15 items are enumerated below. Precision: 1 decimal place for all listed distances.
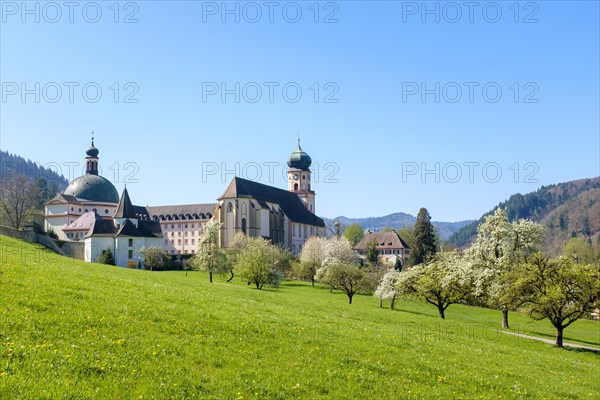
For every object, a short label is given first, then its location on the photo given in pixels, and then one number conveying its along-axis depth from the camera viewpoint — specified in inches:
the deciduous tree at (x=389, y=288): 2076.8
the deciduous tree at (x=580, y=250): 5271.2
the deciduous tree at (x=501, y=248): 1739.7
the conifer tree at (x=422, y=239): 4047.7
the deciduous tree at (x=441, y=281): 1855.8
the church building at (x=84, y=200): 4830.2
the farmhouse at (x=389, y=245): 5810.5
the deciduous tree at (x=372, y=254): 4409.5
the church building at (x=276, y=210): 4655.5
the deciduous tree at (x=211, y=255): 2721.5
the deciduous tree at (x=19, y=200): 3608.3
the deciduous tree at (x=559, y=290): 1317.7
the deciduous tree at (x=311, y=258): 3405.5
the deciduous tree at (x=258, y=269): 2276.6
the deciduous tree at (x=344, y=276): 2313.0
